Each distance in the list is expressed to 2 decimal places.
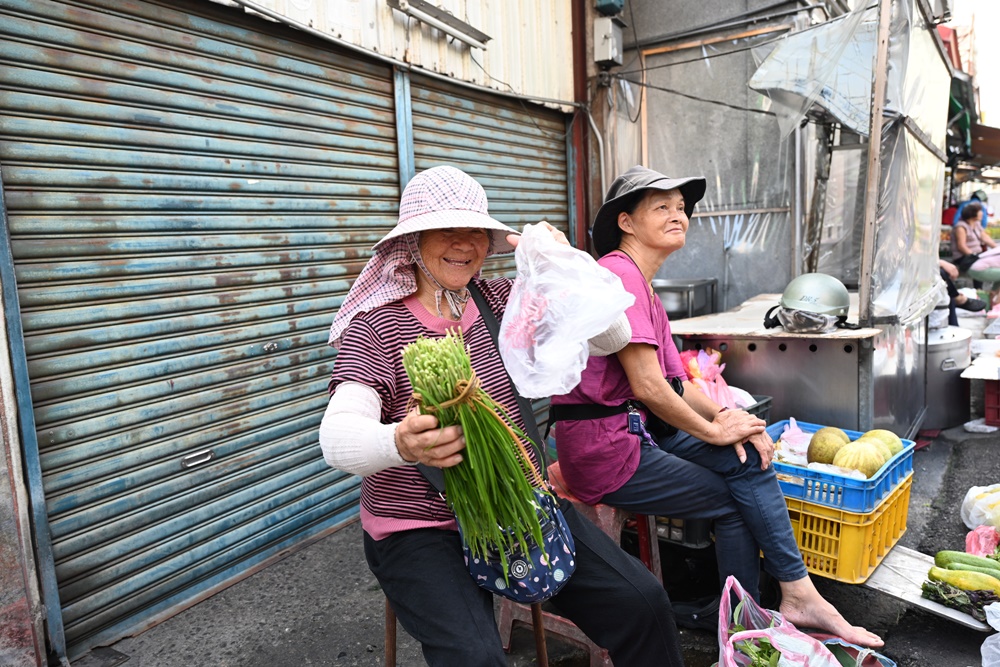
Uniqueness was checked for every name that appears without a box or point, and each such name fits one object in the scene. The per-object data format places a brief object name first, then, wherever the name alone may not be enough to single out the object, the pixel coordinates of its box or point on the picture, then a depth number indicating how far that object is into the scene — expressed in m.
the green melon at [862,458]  2.76
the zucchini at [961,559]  2.70
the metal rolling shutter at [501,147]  4.81
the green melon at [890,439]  2.98
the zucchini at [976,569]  2.63
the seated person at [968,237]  9.65
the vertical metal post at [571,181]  6.56
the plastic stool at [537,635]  2.05
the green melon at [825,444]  3.02
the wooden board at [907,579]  2.53
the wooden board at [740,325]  3.71
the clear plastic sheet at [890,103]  3.94
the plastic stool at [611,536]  2.50
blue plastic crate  2.59
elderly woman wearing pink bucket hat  1.69
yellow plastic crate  2.63
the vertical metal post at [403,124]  4.42
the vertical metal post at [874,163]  3.55
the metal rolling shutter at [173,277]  2.69
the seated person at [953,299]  6.10
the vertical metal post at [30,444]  2.50
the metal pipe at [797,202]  6.30
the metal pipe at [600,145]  6.66
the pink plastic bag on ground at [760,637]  1.96
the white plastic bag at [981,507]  3.39
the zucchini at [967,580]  2.55
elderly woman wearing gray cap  2.38
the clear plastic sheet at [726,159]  6.44
